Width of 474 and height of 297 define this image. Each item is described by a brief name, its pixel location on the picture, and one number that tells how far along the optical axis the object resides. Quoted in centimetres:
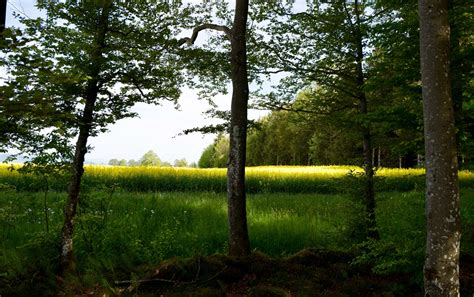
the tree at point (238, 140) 688
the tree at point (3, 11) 467
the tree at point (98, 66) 570
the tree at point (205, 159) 9026
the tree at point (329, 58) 836
